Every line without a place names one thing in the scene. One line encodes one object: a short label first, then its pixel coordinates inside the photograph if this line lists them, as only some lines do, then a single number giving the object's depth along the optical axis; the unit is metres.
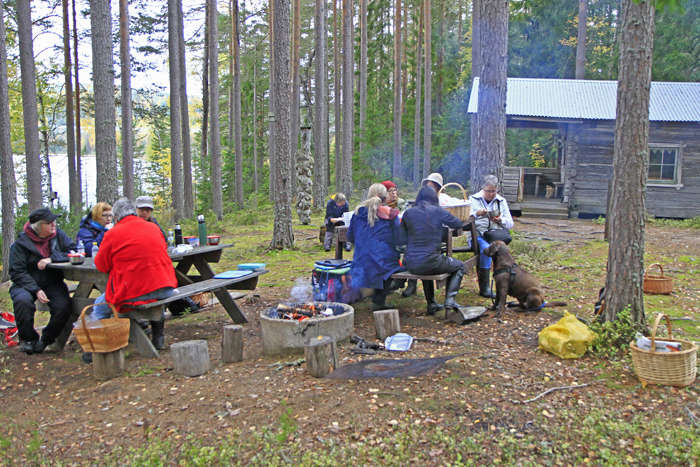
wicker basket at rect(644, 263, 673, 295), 6.81
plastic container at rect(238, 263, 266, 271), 6.68
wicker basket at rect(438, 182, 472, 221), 6.31
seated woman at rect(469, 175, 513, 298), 6.45
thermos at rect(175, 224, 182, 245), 6.67
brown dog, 5.80
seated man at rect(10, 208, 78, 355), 5.37
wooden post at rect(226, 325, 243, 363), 4.84
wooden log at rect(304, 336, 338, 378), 4.22
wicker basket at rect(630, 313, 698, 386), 3.68
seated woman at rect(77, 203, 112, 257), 6.42
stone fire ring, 4.88
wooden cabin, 15.96
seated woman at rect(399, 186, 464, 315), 5.66
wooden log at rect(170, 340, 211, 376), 4.57
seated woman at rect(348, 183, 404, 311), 5.90
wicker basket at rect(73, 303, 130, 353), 4.53
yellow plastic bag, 4.39
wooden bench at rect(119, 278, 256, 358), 5.09
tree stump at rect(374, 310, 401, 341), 5.21
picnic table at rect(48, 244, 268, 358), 5.14
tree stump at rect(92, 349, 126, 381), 4.67
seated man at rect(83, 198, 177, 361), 4.92
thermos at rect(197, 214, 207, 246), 6.95
